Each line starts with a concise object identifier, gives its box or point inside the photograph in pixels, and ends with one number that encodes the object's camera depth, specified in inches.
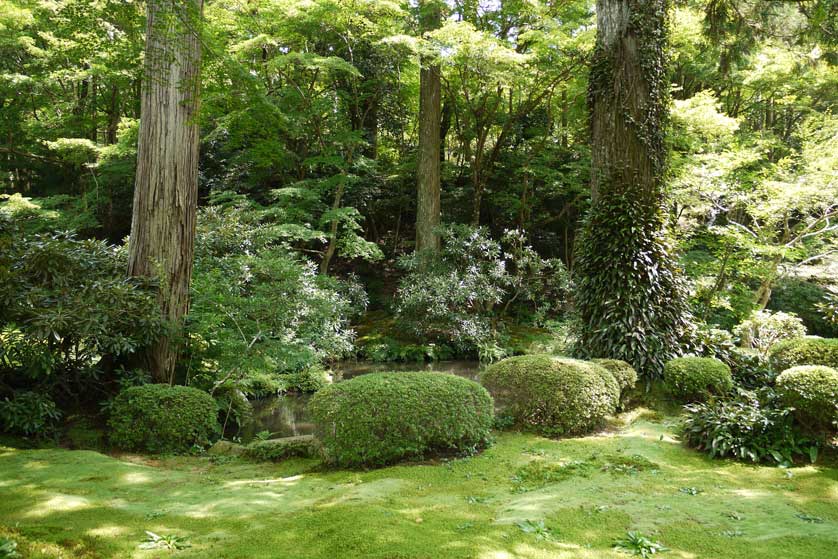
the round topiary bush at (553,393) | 210.8
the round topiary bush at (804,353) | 227.6
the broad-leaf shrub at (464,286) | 471.5
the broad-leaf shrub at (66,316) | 185.3
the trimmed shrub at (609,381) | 223.0
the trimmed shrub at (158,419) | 199.3
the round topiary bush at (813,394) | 171.0
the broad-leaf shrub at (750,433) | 174.7
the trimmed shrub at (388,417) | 163.6
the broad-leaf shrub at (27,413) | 185.8
